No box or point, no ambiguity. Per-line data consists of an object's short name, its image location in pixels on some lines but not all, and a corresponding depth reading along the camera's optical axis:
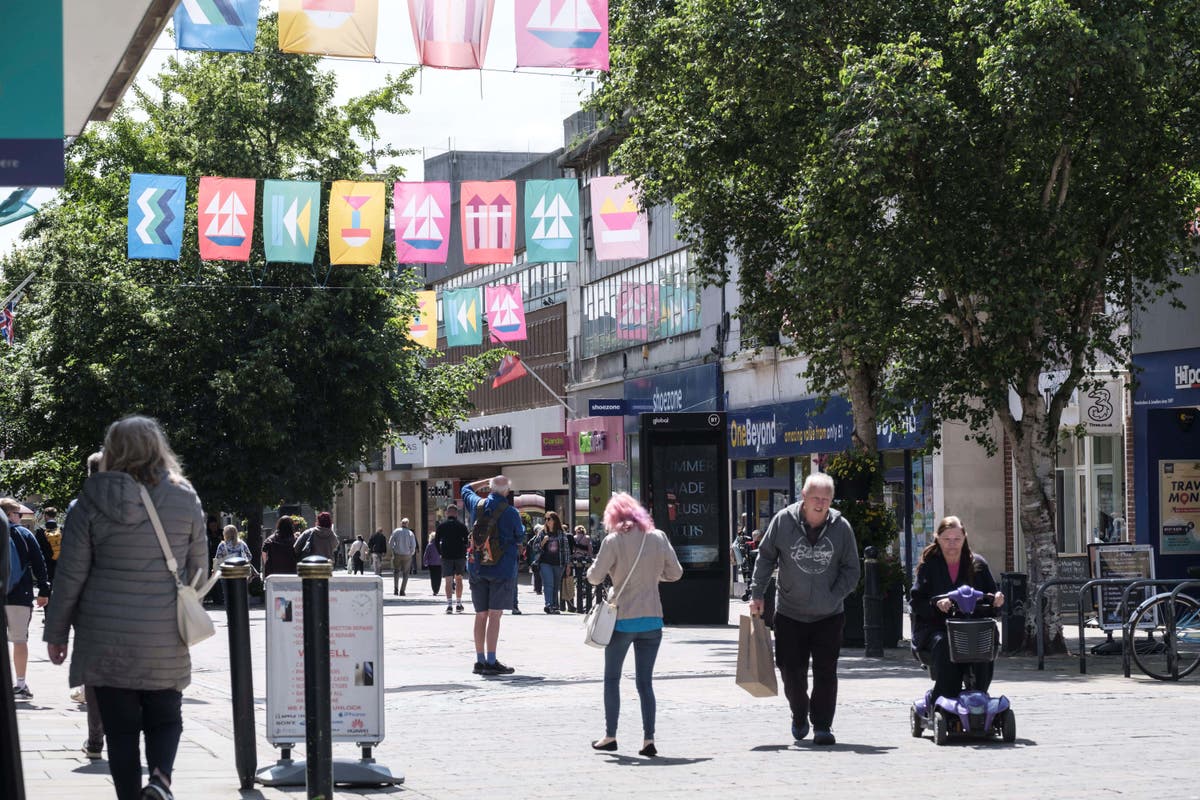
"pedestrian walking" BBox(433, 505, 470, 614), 32.44
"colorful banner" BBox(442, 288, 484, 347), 36.31
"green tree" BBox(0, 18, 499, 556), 40.91
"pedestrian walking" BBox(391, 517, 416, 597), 43.50
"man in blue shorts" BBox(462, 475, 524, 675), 18.22
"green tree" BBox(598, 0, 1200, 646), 17.88
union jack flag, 46.06
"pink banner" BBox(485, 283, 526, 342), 39.44
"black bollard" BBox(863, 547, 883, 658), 20.06
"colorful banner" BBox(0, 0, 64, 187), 8.43
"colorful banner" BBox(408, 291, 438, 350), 41.81
